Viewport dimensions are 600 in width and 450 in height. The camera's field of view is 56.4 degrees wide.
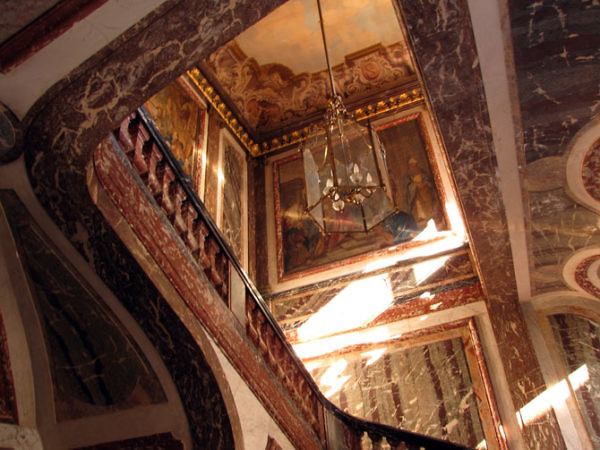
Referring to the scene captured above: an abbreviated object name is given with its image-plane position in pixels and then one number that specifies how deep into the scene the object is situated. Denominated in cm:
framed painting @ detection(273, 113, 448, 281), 820
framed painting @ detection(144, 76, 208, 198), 752
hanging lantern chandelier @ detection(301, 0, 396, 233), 533
